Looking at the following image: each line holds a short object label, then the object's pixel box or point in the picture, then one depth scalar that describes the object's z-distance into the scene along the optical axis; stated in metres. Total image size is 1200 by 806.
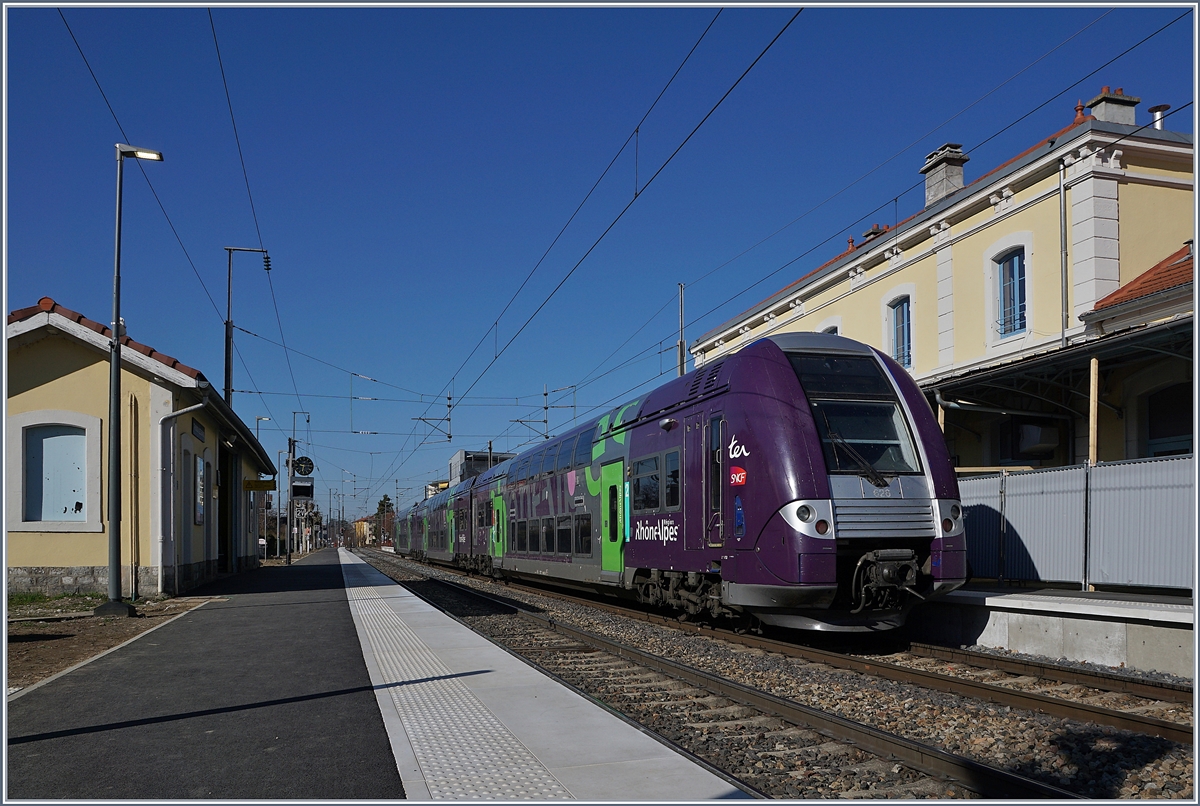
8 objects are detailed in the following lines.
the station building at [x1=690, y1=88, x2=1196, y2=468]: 13.97
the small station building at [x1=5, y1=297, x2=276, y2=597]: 17.39
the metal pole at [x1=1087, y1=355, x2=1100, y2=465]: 12.30
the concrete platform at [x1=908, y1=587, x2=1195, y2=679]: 8.75
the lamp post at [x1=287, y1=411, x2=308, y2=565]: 49.08
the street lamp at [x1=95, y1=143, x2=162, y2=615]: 14.82
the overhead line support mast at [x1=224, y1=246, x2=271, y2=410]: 27.63
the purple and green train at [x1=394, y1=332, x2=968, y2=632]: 9.80
